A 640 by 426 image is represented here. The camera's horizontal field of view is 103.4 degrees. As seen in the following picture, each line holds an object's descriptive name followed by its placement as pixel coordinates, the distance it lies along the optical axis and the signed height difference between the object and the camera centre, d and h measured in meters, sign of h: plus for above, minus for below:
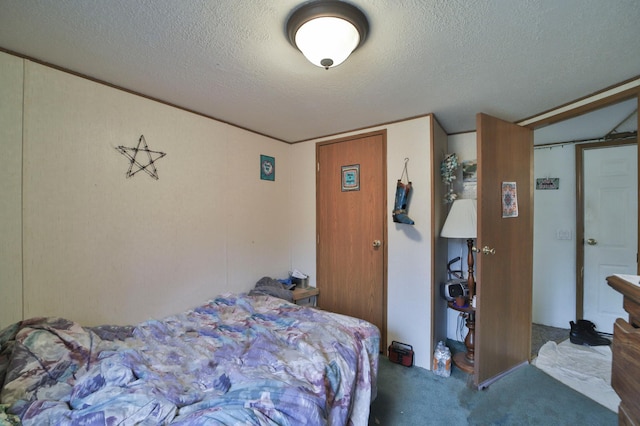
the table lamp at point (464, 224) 2.20 -0.10
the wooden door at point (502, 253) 1.98 -0.34
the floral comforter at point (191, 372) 0.95 -0.76
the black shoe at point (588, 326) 2.65 -1.19
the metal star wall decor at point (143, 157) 1.86 +0.41
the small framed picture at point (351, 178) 2.75 +0.39
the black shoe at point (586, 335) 2.59 -1.27
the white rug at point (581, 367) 1.92 -1.36
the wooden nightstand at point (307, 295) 2.78 -0.93
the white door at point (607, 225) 2.74 -0.13
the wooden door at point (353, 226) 2.60 -0.15
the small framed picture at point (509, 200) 2.14 +0.11
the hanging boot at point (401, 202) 2.35 +0.10
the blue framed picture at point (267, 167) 2.89 +0.52
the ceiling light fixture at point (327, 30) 1.09 +0.85
